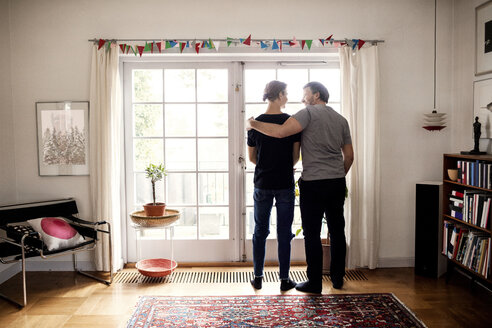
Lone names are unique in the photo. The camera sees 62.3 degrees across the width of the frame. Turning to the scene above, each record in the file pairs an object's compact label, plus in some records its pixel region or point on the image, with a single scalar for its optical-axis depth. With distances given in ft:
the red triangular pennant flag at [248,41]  12.49
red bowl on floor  11.97
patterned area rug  9.09
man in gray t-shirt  10.09
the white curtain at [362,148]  12.61
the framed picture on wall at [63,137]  12.83
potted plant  12.03
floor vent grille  12.00
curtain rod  12.69
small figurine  11.10
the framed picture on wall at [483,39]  11.31
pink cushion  10.91
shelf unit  10.89
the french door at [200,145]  13.39
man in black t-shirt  10.39
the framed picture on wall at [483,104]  11.34
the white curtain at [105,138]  12.50
